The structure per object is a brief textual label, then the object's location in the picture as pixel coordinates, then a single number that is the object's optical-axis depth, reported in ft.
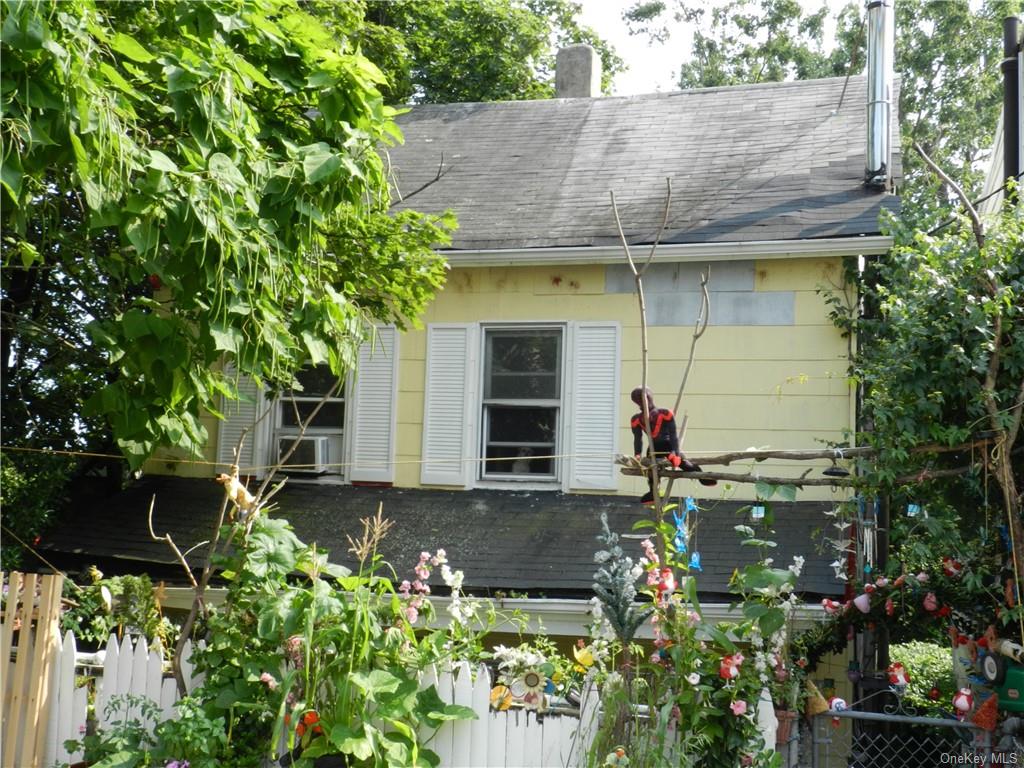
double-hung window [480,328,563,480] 32.53
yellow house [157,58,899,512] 30.35
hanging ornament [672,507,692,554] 19.41
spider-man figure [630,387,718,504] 20.62
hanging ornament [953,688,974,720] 18.78
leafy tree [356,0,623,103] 62.75
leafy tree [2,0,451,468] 16.53
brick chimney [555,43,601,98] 45.42
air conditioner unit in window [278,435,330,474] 33.65
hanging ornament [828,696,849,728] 19.09
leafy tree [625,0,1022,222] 80.94
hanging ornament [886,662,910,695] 21.49
